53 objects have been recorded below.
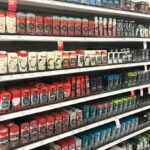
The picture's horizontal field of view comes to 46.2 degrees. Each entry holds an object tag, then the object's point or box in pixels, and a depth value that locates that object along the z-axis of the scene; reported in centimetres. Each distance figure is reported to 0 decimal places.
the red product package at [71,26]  194
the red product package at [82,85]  213
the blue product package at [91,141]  227
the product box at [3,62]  153
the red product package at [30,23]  168
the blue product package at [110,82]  242
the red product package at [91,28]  212
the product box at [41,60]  176
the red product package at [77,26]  199
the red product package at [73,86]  205
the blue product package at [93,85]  224
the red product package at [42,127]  183
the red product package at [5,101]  156
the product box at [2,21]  154
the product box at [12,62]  158
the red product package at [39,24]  173
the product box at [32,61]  170
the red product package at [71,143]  207
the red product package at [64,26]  189
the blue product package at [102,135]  241
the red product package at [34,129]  177
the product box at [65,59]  192
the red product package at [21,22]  163
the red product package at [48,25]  178
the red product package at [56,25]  184
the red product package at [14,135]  163
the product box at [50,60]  182
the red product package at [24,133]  170
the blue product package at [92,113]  228
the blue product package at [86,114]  221
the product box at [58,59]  186
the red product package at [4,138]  157
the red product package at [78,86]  209
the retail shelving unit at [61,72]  158
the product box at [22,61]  164
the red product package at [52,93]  186
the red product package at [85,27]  205
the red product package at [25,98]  169
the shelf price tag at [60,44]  181
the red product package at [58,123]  194
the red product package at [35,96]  175
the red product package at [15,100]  164
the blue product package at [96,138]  232
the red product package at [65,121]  200
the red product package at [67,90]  197
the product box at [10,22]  157
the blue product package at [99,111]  235
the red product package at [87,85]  217
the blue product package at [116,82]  249
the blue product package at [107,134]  248
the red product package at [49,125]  188
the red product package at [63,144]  202
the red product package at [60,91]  192
